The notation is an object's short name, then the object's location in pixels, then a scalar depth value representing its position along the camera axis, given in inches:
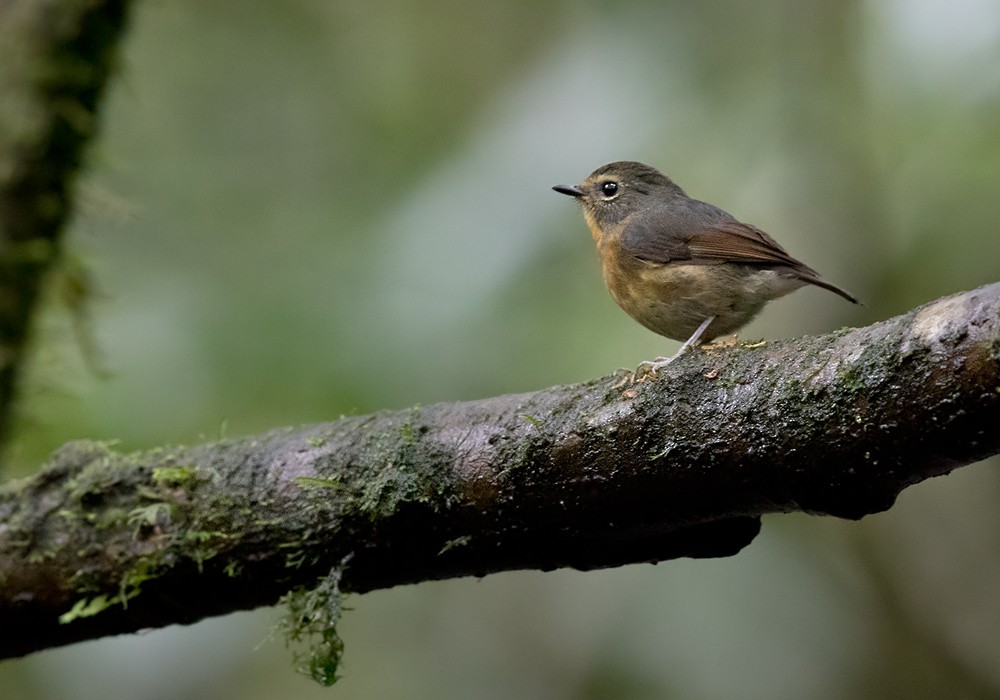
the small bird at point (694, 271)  302.4
